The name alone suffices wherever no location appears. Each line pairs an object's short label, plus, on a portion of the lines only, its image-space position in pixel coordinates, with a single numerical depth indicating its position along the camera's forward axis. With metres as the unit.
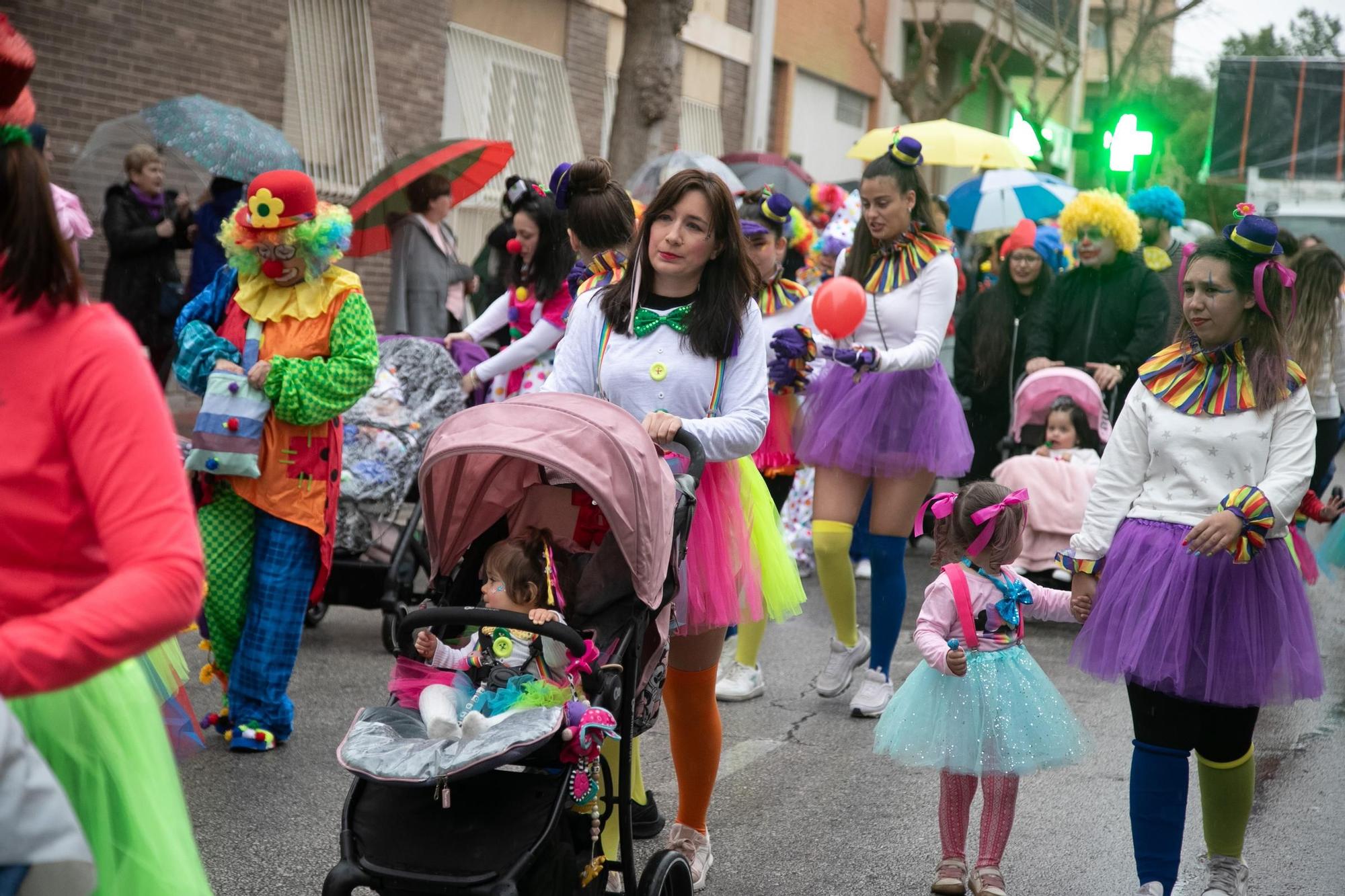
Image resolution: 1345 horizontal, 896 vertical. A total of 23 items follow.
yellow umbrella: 14.67
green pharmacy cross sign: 19.02
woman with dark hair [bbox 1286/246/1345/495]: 6.64
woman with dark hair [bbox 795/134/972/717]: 6.21
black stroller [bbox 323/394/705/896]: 3.03
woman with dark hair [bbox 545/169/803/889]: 4.24
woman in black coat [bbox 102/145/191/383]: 10.58
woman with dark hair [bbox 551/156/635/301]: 5.87
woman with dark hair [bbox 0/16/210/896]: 1.94
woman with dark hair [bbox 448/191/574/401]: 6.97
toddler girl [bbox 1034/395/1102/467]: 9.14
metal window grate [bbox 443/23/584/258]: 17.59
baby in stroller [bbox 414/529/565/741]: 3.27
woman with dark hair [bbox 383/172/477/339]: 9.87
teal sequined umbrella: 9.52
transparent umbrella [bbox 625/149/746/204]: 12.73
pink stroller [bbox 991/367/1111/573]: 8.85
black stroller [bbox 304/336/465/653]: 6.94
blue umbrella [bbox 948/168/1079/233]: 14.64
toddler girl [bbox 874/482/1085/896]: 4.32
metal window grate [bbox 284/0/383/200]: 15.15
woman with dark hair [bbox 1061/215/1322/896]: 4.11
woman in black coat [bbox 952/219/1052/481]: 10.13
